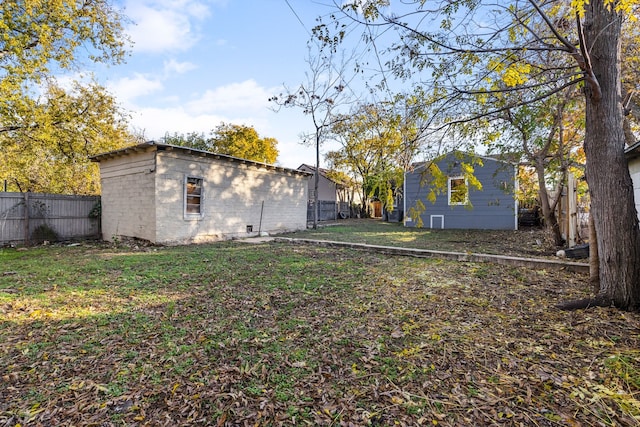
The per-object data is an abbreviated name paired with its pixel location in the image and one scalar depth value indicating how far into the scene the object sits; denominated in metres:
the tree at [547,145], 6.07
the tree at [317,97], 14.09
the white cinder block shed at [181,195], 8.38
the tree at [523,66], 2.98
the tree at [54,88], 8.87
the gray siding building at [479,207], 12.07
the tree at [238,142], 23.39
